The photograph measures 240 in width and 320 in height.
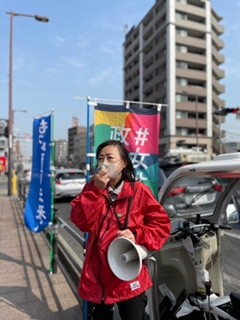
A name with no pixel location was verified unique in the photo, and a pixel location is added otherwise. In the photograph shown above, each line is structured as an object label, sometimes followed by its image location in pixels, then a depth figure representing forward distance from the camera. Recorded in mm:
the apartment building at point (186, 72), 56438
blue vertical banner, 5305
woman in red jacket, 2109
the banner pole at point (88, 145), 3557
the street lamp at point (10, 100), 18109
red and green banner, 3758
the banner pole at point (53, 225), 4867
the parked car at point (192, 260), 2445
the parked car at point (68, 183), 14656
